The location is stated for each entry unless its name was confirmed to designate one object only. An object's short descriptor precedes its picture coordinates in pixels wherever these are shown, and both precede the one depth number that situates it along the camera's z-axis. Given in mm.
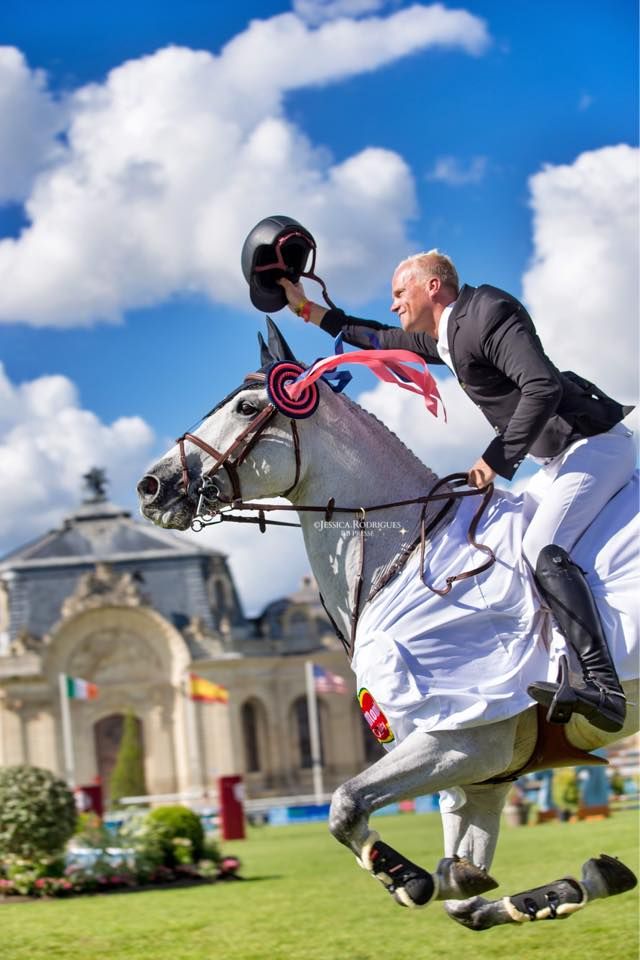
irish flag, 43438
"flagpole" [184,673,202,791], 56281
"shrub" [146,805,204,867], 18766
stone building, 56812
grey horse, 5430
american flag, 43219
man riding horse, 5559
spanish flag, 48875
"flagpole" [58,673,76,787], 44706
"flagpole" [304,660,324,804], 49938
